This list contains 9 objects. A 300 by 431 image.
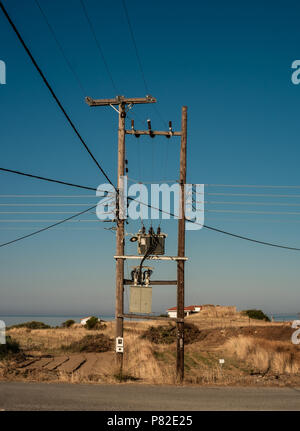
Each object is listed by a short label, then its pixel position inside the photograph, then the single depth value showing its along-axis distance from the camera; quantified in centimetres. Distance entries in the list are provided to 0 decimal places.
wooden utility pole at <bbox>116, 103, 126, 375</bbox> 1655
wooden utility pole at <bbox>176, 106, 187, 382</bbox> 1584
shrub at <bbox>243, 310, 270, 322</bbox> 7351
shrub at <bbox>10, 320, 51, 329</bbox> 6869
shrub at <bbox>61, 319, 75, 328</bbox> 7309
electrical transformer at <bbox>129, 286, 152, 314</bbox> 1666
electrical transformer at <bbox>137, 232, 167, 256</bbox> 1689
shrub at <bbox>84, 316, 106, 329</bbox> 5960
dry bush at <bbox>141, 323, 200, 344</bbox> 4107
